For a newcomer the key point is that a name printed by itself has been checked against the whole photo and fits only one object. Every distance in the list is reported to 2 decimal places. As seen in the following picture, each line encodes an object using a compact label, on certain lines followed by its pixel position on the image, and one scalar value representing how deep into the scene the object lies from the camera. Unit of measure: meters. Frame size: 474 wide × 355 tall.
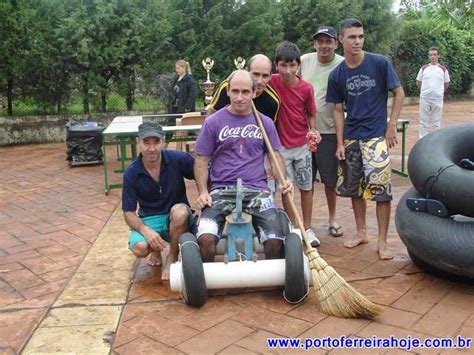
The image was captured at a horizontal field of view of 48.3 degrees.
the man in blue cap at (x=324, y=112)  4.16
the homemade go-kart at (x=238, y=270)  2.94
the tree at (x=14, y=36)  9.28
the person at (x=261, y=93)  3.52
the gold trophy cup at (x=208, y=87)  8.18
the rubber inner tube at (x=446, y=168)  3.09
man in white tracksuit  8.66
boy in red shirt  3.78
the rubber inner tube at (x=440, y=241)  3.02
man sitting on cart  3.18
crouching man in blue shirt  3.34
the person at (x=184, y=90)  8.53
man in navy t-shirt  3.71
